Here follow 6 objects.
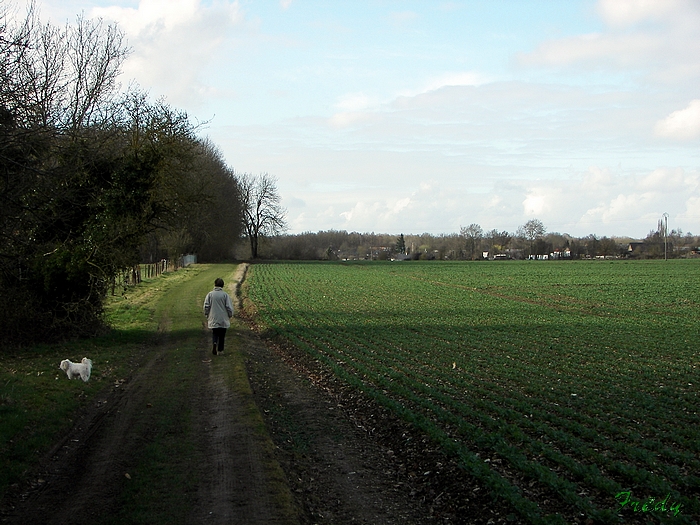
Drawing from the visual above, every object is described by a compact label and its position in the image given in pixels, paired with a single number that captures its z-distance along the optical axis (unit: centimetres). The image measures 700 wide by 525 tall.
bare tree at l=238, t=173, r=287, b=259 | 9900
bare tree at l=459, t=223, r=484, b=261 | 14925
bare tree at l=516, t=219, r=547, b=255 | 15100
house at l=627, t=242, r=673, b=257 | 11750
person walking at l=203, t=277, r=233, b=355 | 1473
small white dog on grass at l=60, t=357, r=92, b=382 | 1171
